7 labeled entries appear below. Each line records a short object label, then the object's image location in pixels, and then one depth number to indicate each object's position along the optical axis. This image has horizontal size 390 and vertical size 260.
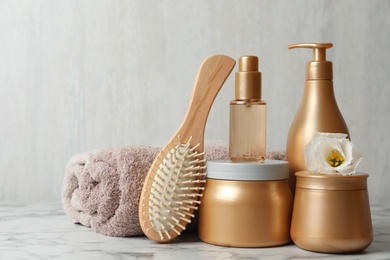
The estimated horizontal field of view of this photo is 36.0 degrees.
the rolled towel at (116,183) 0.86
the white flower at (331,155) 0.78
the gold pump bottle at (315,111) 0.86
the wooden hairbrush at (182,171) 0.84
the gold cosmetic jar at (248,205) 0.81
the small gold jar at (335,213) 0.77
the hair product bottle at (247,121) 0.86
